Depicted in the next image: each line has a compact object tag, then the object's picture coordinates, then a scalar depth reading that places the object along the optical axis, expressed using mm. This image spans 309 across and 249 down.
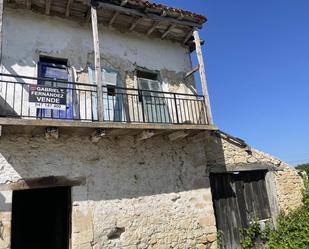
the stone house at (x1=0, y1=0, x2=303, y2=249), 6141
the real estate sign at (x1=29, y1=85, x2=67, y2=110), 5988
